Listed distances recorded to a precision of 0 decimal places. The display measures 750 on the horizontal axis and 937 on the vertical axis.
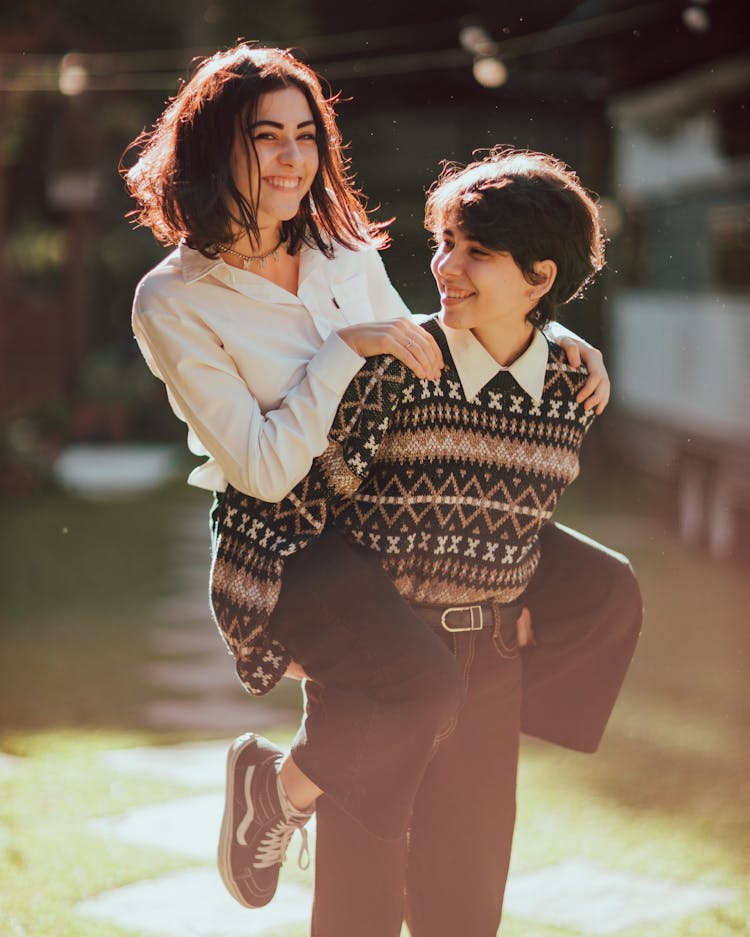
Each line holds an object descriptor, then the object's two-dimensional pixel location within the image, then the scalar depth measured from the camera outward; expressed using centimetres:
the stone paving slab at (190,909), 568
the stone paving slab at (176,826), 669
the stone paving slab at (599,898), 587
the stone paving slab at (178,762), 795
